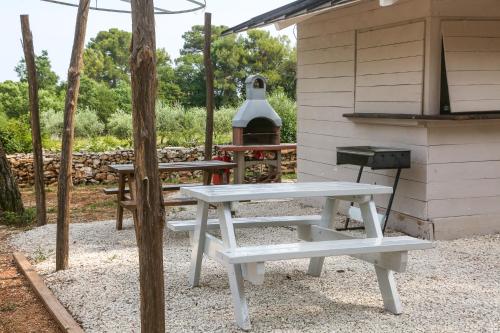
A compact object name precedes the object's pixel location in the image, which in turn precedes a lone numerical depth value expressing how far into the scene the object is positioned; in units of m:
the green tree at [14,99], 22.62
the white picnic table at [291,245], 4.07
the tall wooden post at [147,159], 2.99
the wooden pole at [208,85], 10.30
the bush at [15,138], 13.10
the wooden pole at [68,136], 5.69
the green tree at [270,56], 27.09
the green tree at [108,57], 33.97
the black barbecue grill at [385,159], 6.58
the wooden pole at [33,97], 7.71
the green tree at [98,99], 22.83
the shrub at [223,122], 18.09
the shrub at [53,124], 17.91
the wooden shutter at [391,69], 6.80
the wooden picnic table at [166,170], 7.20
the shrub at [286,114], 16.12
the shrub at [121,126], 17.90
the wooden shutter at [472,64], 6.70
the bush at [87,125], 18.58
